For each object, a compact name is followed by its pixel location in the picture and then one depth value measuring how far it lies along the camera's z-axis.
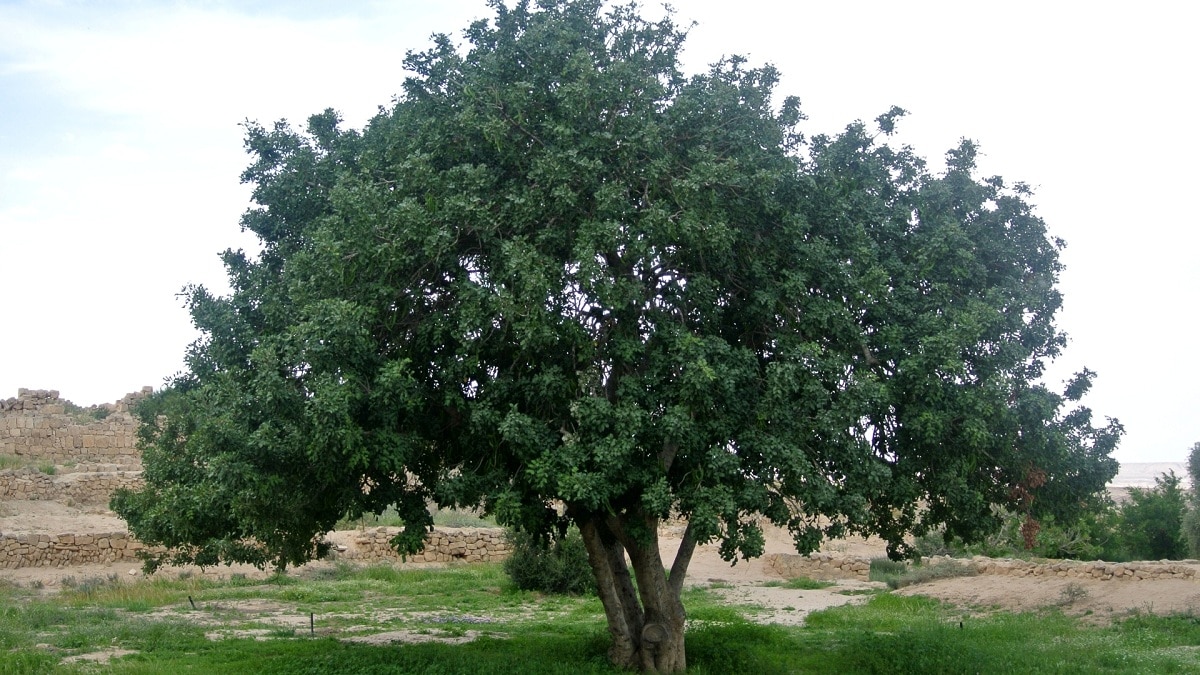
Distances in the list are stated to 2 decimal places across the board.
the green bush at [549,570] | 25.83
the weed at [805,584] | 29.62
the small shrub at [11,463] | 33.48
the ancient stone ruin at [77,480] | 26.53
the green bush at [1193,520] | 30.17
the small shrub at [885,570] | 30.70
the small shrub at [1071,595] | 22.94
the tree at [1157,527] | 32.19
